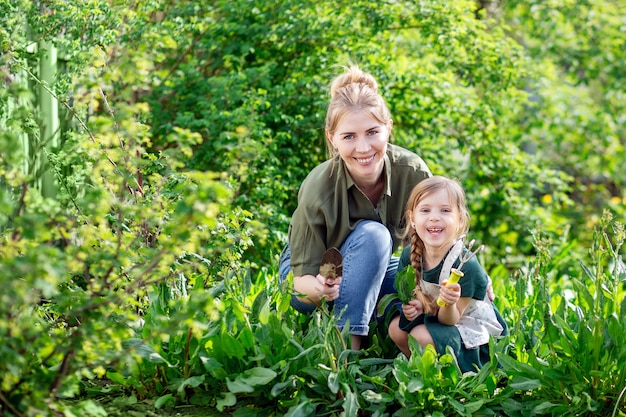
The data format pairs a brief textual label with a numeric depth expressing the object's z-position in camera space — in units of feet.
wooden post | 13.61
